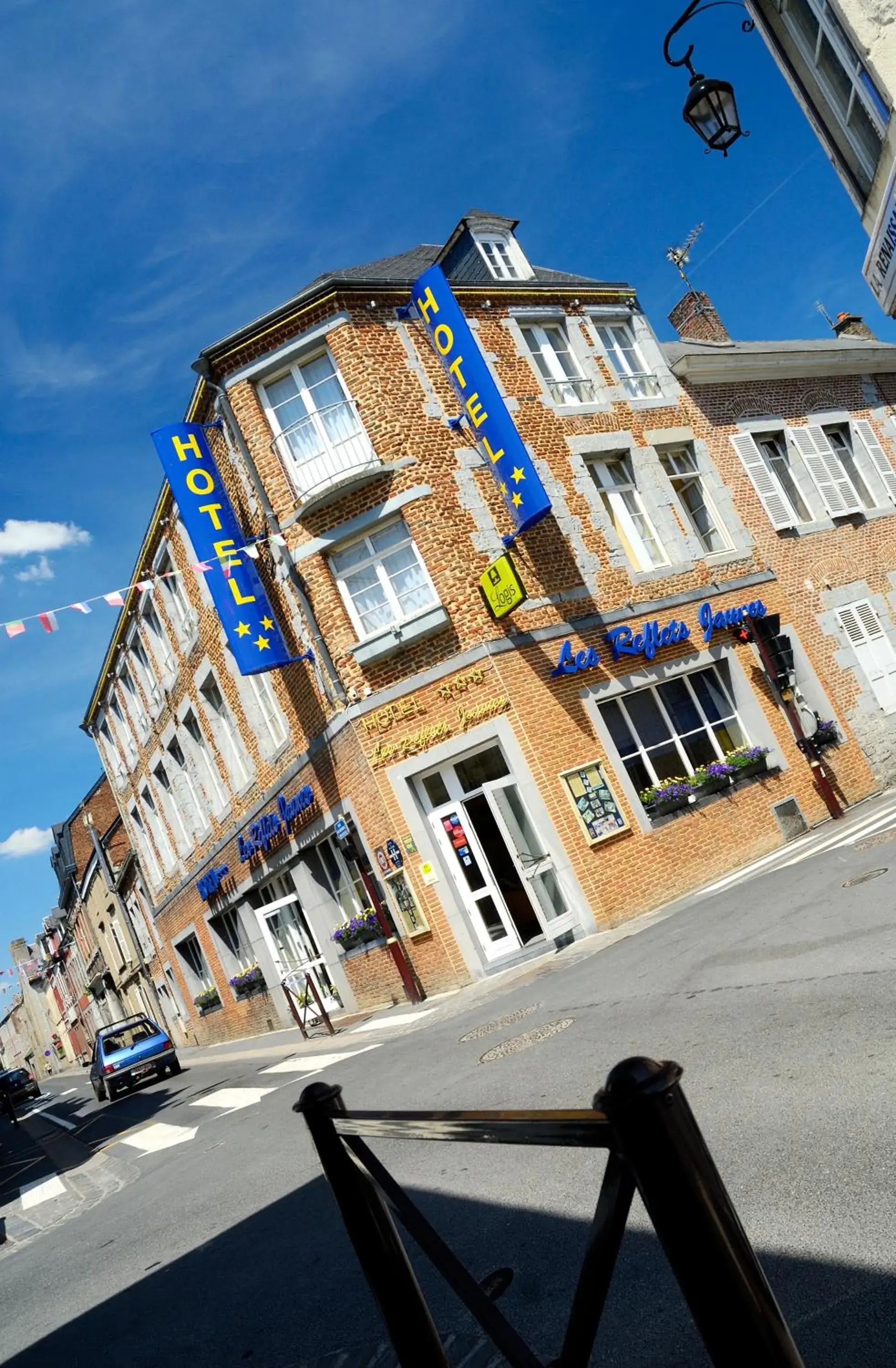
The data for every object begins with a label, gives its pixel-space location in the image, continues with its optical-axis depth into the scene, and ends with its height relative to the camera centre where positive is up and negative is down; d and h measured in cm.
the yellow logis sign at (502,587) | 1316 +312
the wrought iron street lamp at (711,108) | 796 +491
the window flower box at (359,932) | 1531 -68
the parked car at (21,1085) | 4016 -214
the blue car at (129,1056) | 2031 -145
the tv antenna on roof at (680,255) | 2408 +1161
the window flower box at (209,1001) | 2556 -127
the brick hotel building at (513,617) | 1387 +286
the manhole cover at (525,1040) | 737 -166
